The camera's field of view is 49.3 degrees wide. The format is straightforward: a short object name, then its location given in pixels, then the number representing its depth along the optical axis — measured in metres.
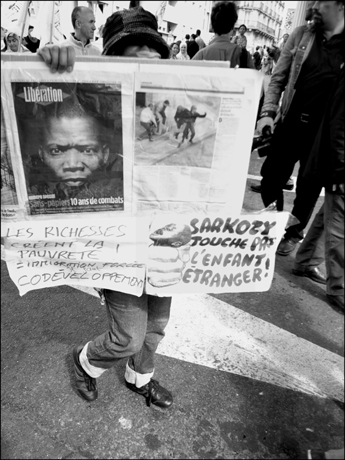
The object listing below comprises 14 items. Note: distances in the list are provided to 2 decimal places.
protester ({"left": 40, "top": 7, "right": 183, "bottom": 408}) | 1.27
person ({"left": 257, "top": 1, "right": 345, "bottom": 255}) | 2.54
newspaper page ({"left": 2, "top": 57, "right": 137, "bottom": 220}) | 1.08
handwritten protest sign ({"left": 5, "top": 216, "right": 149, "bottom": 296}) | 1.26
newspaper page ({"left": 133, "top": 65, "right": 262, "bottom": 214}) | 1.14
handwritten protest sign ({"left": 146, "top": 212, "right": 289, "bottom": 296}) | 1.32
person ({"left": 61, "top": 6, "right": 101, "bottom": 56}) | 3.17
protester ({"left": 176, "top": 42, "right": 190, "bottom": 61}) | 8.31
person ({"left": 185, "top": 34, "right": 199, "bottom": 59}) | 7.50
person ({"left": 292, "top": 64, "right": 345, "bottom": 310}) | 2.16
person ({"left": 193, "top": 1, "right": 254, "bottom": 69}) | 3.45
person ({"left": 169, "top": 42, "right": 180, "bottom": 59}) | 8.88
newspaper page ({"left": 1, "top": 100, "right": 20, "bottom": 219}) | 1.12
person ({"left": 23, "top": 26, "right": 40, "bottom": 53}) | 5.88
